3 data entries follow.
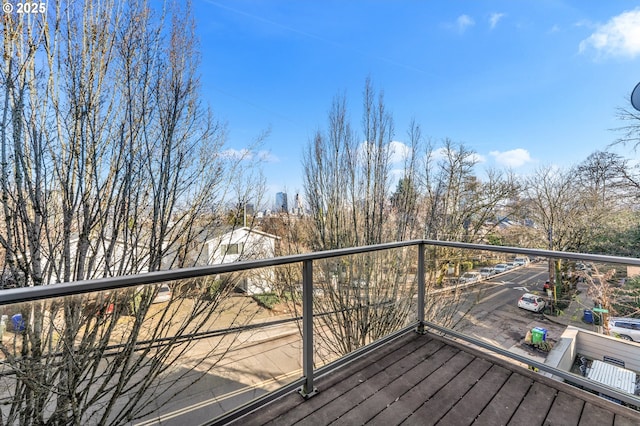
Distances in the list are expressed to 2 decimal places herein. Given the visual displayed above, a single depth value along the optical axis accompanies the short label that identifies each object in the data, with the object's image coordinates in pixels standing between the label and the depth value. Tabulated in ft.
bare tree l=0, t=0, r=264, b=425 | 5.07
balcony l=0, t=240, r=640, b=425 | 4.68
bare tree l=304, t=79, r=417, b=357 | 17.17
